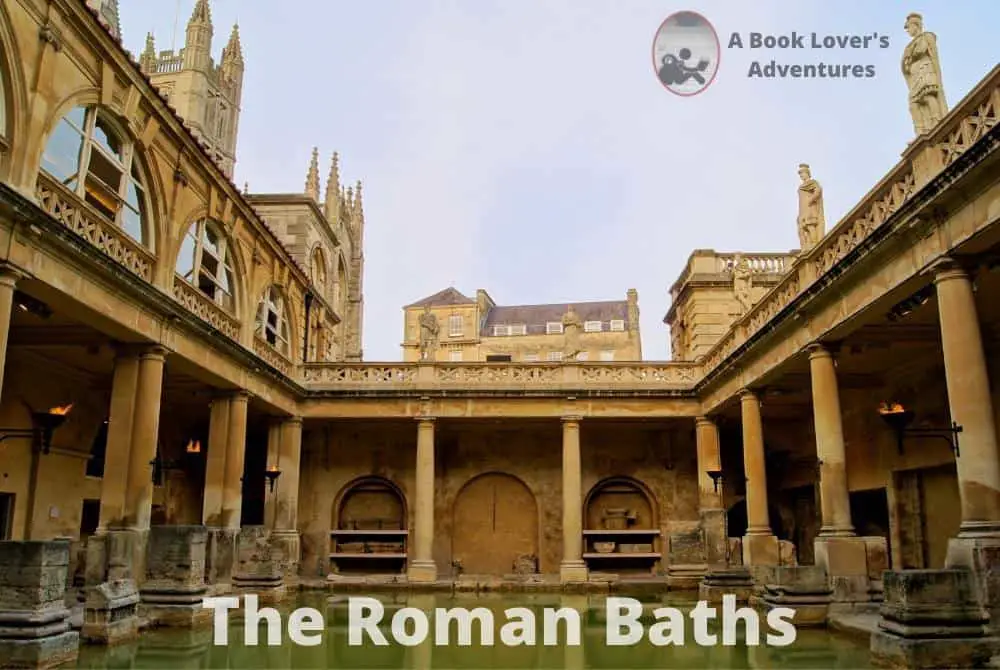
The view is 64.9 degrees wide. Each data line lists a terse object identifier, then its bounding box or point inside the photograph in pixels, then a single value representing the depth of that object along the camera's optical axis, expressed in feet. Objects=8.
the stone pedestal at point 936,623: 26.30
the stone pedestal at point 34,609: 26.71
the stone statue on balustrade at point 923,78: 34.71
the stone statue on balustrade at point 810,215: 47.55
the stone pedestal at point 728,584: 52.49
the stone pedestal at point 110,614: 33.91
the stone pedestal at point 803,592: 39.06
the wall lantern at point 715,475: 63.87
